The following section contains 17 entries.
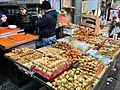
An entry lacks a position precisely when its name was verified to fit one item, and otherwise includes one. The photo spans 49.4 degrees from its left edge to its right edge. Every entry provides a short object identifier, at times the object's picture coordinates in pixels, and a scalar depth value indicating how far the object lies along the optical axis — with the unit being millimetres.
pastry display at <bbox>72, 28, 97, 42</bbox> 3624
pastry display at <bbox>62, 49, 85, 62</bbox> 2508
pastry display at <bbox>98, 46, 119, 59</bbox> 2786
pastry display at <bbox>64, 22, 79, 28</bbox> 4646
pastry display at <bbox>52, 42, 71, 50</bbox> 2995
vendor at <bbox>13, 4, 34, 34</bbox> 3486
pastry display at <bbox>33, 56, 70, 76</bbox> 1965
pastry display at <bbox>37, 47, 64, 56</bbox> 2680
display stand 5176
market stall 1869
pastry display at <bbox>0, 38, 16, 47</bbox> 2558
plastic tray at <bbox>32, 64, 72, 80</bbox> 1872
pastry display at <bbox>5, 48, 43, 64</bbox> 2375
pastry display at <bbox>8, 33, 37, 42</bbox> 2807
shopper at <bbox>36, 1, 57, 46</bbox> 3154
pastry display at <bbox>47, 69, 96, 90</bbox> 1749
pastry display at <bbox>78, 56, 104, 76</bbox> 2131
